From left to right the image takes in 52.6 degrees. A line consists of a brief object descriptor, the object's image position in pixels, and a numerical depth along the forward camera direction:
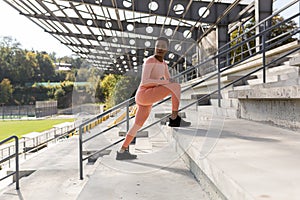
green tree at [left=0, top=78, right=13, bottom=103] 47.55
